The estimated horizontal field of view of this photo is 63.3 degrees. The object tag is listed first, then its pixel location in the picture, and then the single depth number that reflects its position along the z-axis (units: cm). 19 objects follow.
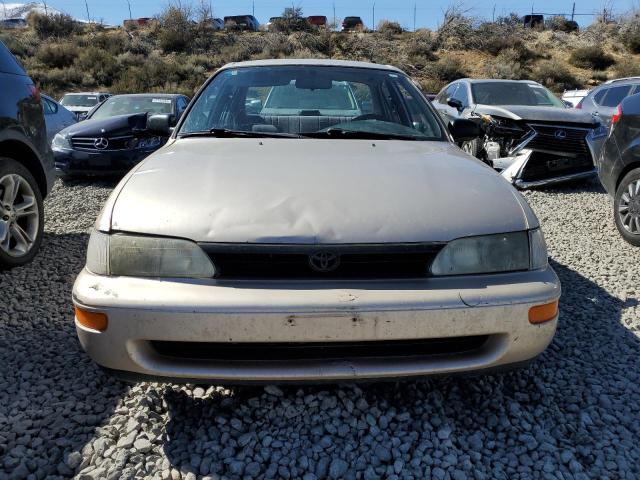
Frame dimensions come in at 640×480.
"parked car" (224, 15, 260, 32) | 3728
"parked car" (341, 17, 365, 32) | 3925
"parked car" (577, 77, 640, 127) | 880
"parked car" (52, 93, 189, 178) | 709
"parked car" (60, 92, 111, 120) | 1620
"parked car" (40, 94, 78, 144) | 821
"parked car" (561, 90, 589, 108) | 1355
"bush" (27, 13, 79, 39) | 3344
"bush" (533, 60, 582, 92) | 2662
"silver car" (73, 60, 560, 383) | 177
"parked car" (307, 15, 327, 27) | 3816
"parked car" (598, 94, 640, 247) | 452
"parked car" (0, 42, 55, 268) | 371
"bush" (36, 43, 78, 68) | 2900
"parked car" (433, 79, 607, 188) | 656
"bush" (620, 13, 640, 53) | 3033
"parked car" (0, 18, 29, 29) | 3714
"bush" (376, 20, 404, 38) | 3653
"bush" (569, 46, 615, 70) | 2900
